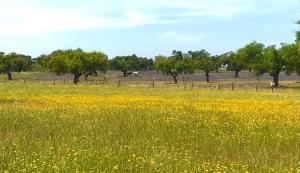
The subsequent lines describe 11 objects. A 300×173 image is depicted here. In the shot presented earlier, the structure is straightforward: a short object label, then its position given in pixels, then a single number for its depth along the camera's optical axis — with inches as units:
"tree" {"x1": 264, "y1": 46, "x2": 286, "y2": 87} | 3580.2
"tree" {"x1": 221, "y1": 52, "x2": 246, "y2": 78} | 6018.7
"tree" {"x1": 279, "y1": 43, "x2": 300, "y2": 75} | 3186.5
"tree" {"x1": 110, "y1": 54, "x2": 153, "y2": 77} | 6988.2
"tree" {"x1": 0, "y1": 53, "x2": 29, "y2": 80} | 5280.5
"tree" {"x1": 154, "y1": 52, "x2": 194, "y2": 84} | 4603.8
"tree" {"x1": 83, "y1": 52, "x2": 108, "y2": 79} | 3937.0
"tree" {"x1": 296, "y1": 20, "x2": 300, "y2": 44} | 2385.6
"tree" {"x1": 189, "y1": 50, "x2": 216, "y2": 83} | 5059.1
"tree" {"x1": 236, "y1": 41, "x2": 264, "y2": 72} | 4042.8
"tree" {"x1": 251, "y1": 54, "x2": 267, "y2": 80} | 3695.9
